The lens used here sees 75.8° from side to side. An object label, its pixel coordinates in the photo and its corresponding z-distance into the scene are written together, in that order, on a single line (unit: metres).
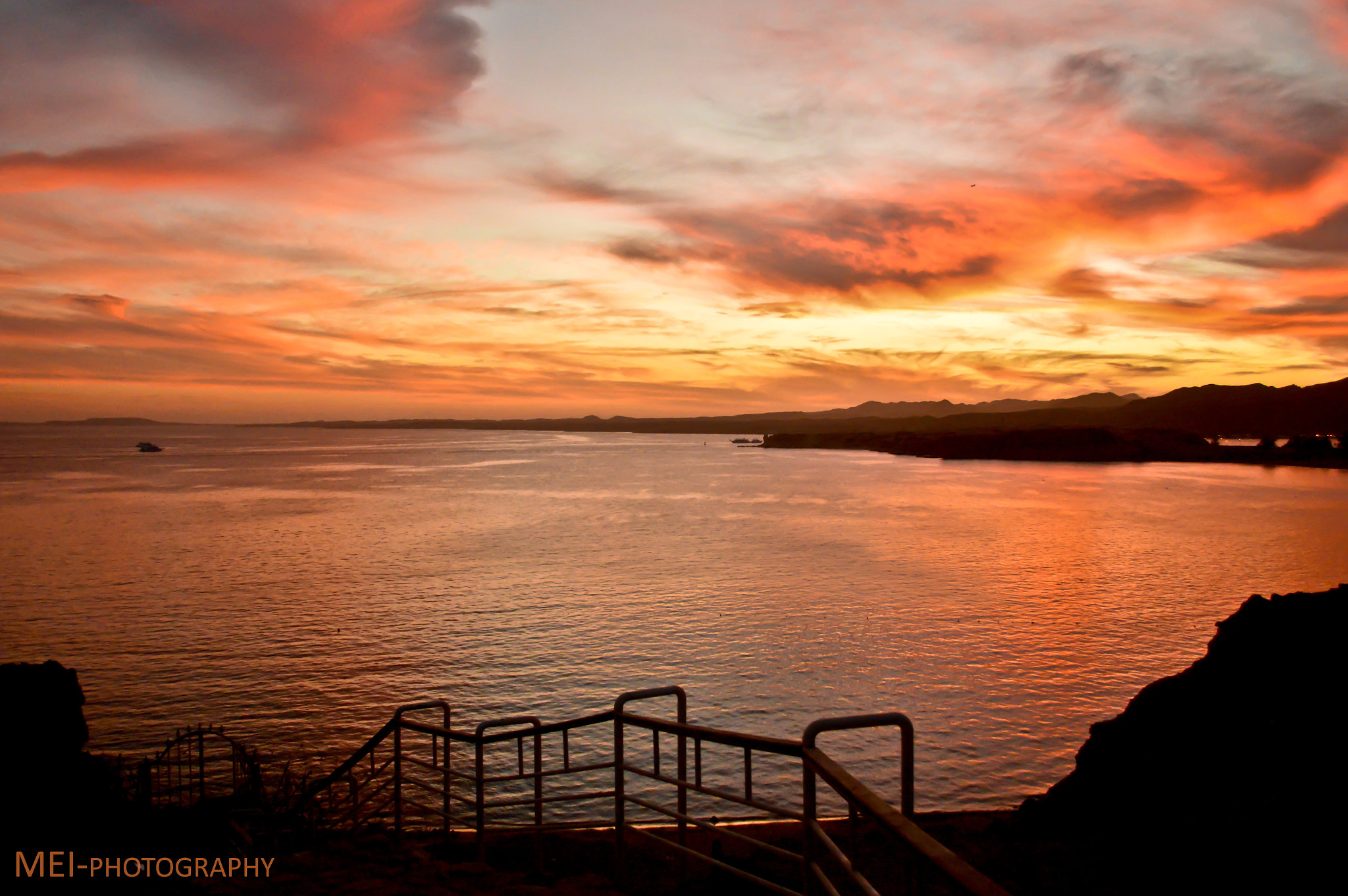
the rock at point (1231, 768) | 5.86
